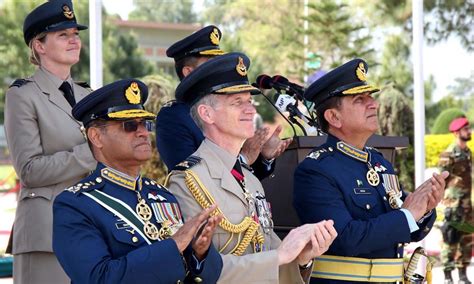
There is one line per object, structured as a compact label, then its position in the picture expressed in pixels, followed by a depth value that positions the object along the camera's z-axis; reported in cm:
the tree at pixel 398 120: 1475
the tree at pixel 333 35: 1866
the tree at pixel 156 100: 1145
